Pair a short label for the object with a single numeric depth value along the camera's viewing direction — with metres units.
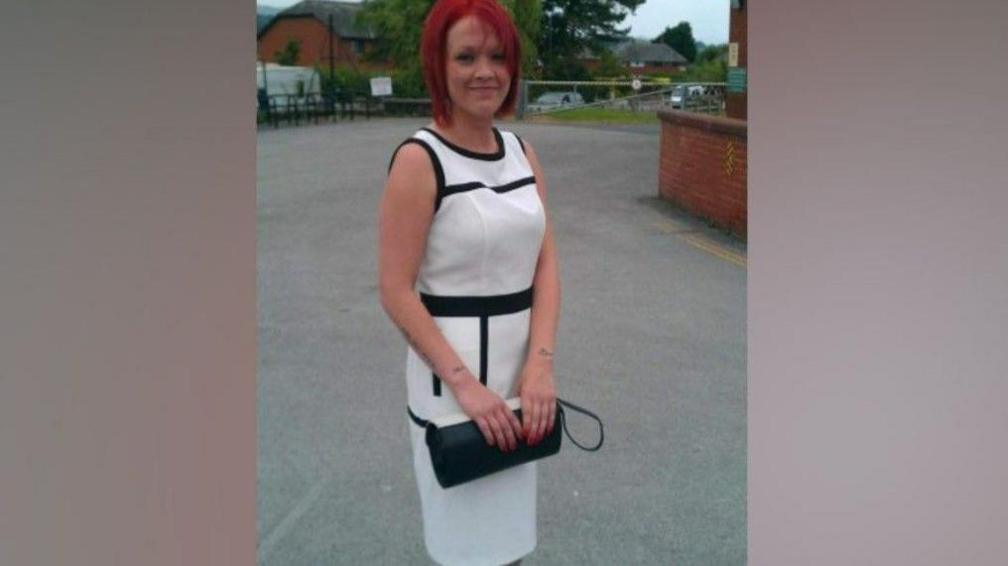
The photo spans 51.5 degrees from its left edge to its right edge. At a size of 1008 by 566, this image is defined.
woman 1.76
